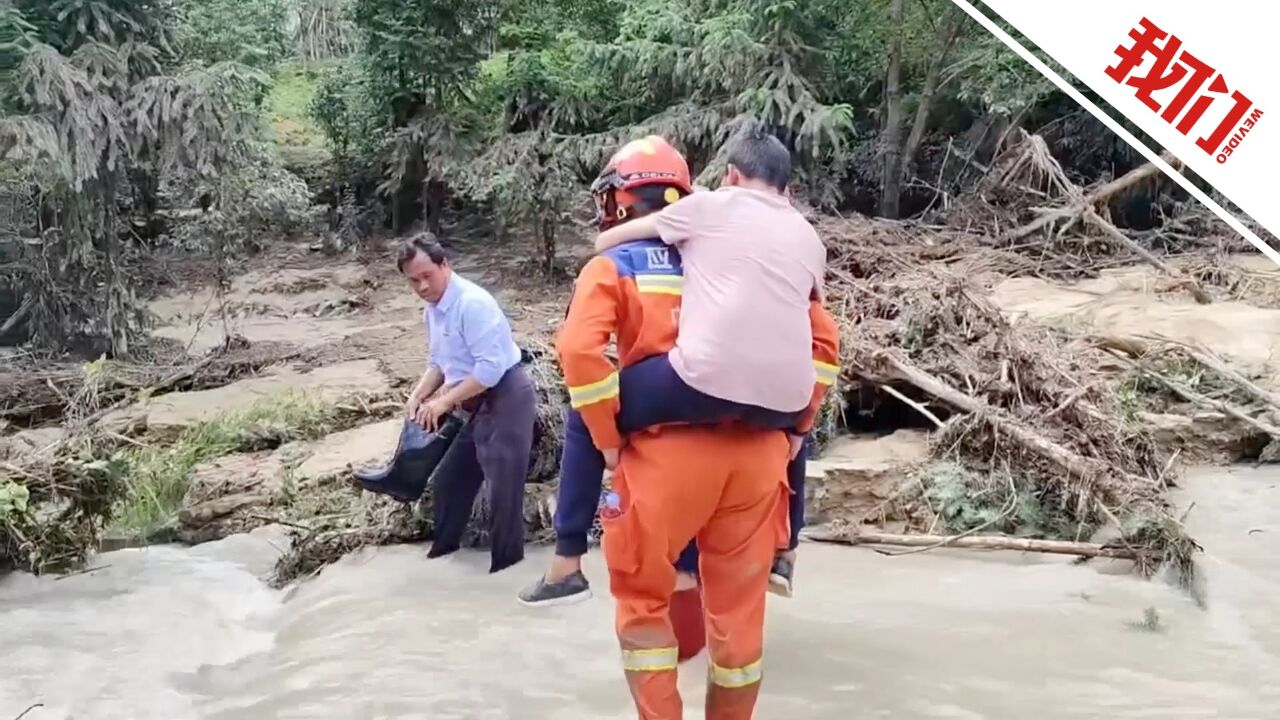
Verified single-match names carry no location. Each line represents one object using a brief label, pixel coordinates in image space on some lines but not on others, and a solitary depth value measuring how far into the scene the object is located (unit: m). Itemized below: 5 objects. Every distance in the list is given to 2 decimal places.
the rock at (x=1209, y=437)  6.43
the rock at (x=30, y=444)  5.61
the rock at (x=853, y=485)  5.61
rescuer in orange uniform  2.83
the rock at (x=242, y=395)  8.09
